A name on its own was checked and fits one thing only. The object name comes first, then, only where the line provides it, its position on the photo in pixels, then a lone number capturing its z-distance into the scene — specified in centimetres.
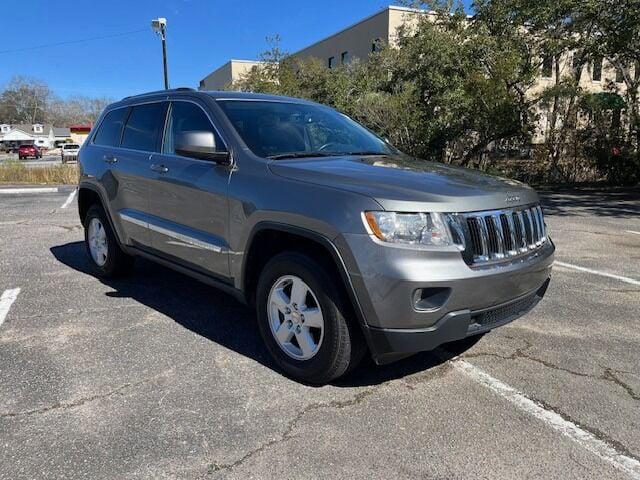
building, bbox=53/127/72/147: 11206
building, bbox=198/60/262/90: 5981
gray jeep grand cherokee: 290
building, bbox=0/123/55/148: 9900
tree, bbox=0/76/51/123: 11599
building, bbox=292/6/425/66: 3597
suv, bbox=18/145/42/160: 6102
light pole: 1994
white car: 4408
